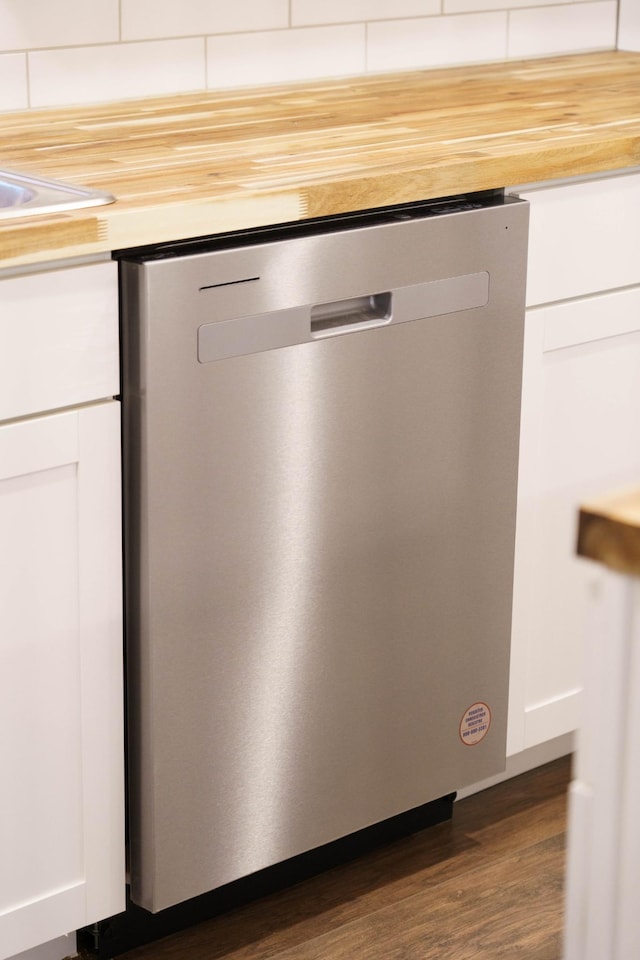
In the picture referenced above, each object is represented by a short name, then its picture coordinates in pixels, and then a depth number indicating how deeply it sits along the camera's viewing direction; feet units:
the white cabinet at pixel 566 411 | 10.82
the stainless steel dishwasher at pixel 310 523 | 9.80
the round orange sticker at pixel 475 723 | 11.07
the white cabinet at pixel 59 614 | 9.49
